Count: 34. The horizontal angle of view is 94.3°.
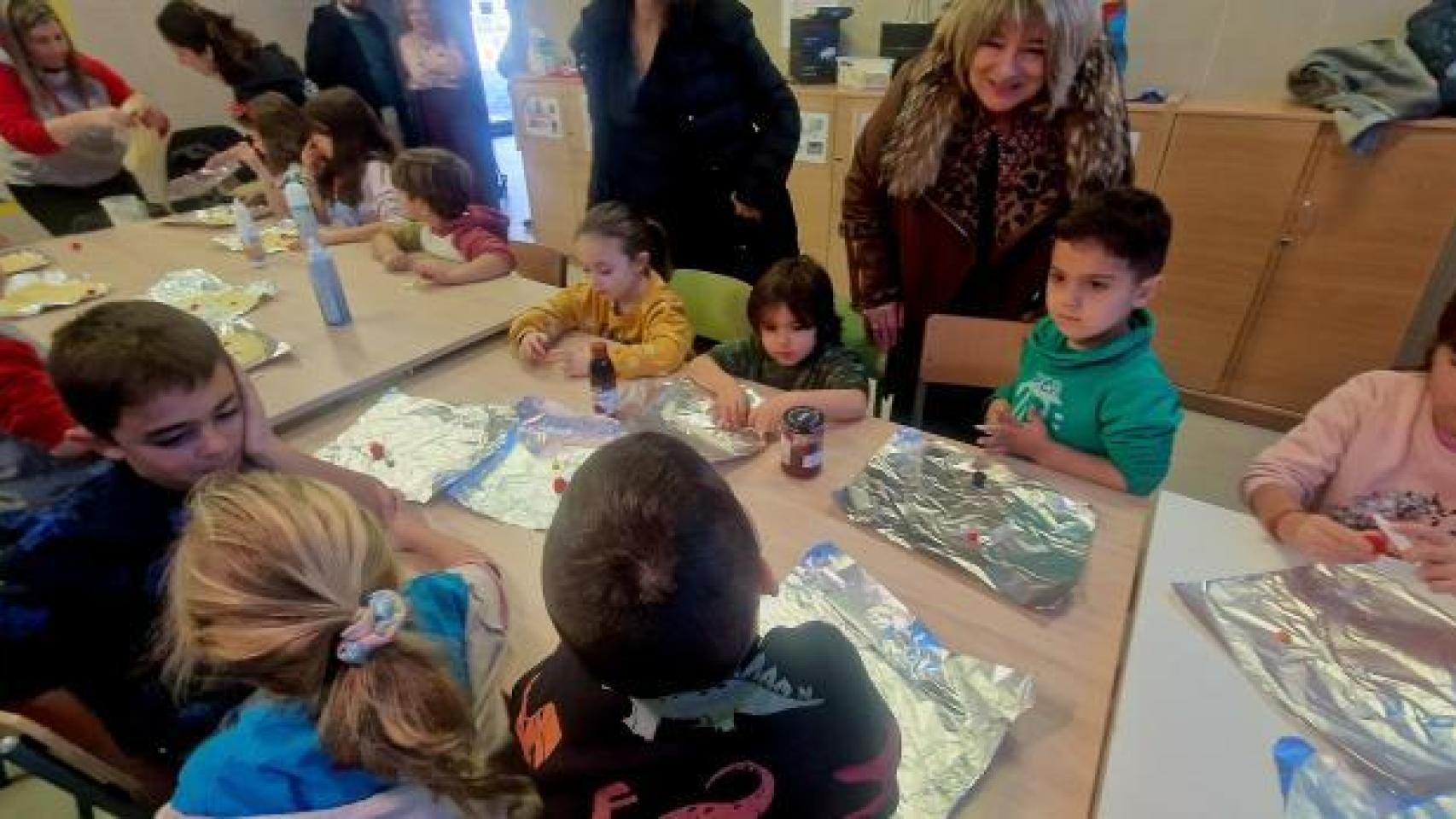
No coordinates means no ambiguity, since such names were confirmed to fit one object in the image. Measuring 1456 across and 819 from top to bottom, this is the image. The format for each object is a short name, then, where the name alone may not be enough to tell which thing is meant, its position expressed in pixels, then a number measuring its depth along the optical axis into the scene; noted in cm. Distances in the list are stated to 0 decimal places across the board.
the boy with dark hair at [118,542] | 87
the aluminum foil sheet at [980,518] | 99
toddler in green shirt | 147
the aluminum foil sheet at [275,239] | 231
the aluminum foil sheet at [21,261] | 212
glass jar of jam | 121
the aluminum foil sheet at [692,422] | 131
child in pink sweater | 102
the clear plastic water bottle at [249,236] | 216
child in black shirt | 58
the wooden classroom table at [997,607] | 76
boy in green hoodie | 118
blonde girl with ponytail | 66
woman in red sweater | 249
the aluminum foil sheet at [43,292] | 185
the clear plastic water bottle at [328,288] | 169
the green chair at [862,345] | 182
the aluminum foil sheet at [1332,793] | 68
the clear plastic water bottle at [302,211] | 173
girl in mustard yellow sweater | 162
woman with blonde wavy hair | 132
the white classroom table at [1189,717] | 71
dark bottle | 144
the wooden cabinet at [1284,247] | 229
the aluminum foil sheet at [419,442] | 125
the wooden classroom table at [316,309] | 154
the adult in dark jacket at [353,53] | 375
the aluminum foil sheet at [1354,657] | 73
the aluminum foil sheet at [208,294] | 182
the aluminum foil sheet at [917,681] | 75
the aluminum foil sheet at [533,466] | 118
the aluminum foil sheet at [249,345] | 158
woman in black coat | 193
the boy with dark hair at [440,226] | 214
